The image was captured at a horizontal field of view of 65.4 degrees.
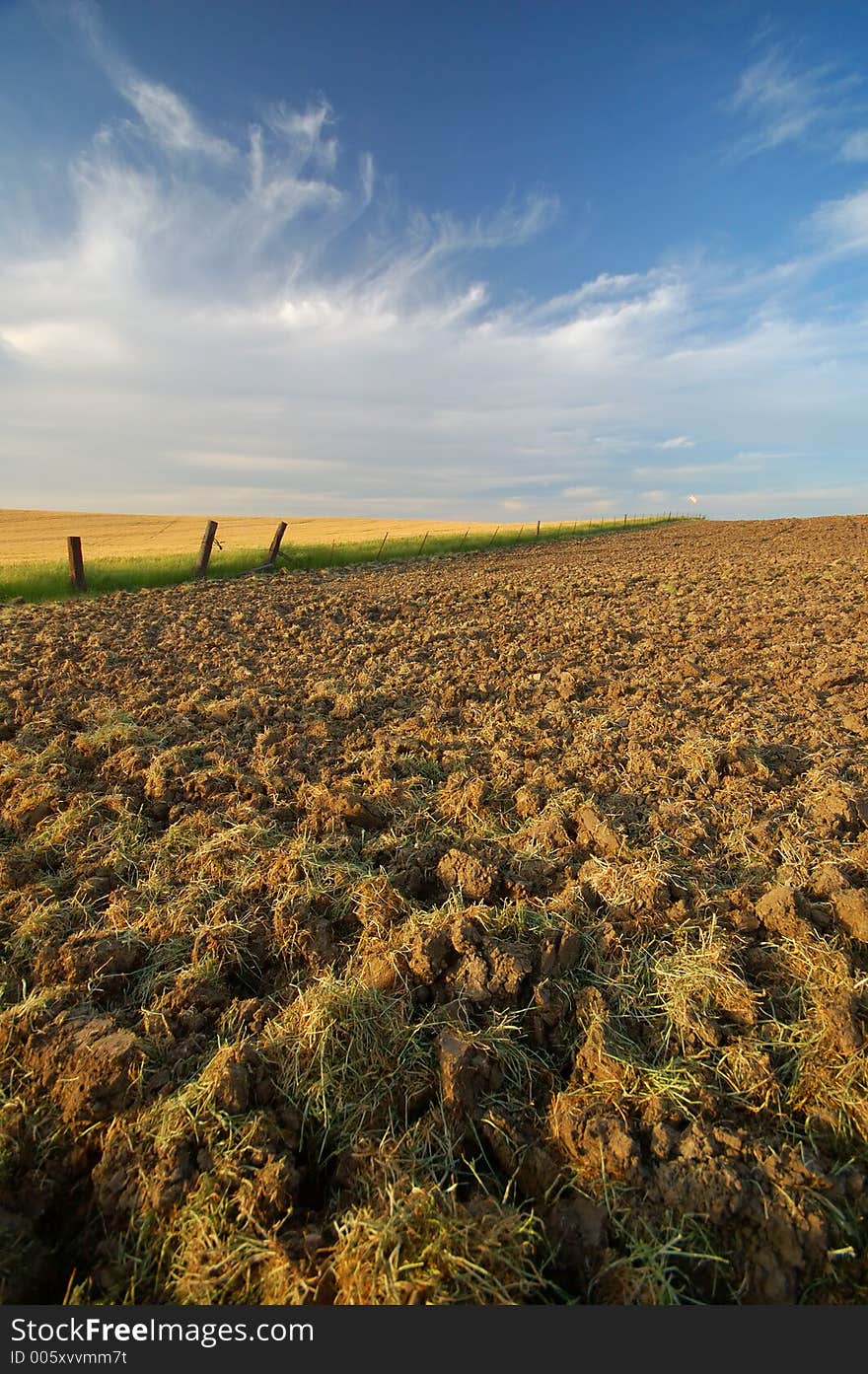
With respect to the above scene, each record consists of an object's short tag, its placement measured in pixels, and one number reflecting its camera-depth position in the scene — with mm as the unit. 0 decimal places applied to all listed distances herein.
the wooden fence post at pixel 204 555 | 15977
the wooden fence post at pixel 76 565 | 14383
